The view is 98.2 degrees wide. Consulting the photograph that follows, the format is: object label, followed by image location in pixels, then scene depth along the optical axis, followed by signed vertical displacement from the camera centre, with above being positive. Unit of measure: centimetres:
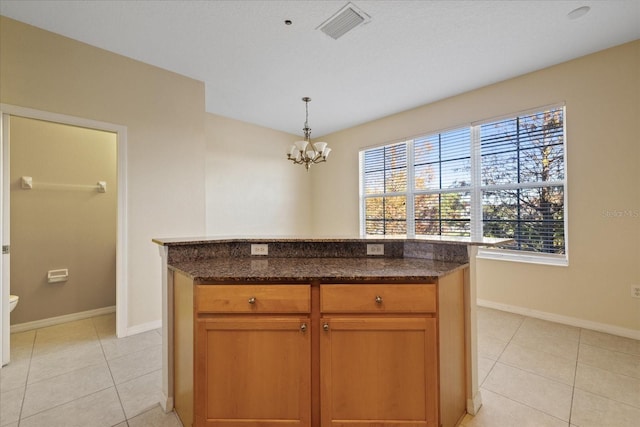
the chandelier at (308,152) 356 +88
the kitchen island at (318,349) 133 -64
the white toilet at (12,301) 243 -73
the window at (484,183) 314 +43
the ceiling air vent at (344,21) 227 +168
